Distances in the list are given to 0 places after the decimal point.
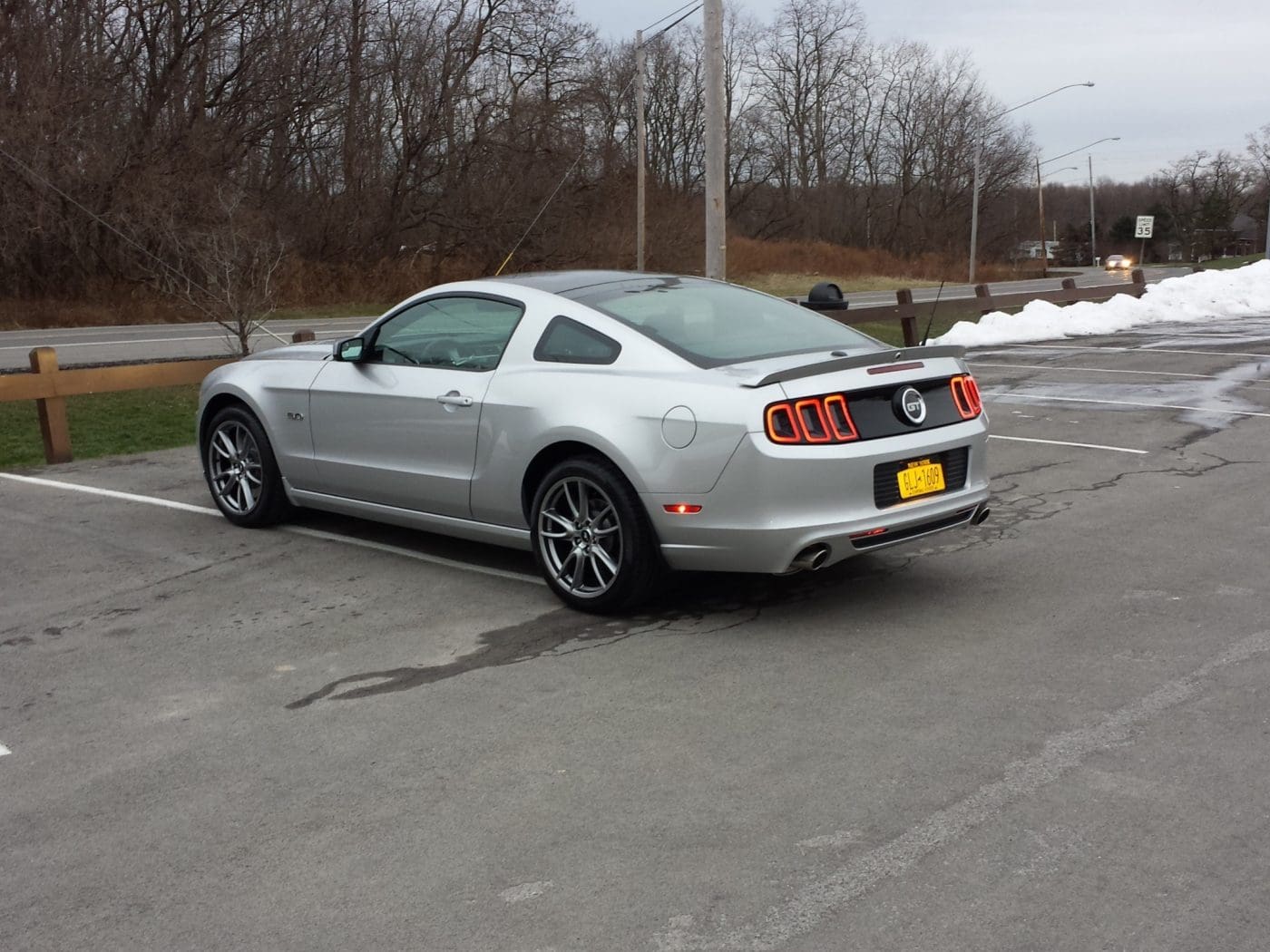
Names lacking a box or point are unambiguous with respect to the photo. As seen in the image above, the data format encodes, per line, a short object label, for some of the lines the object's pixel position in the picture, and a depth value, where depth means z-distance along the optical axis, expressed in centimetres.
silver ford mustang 574
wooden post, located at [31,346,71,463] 1088
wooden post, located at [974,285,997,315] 2247
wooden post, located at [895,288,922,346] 1911
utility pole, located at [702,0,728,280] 1633
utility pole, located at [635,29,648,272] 2952
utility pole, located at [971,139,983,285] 5341
